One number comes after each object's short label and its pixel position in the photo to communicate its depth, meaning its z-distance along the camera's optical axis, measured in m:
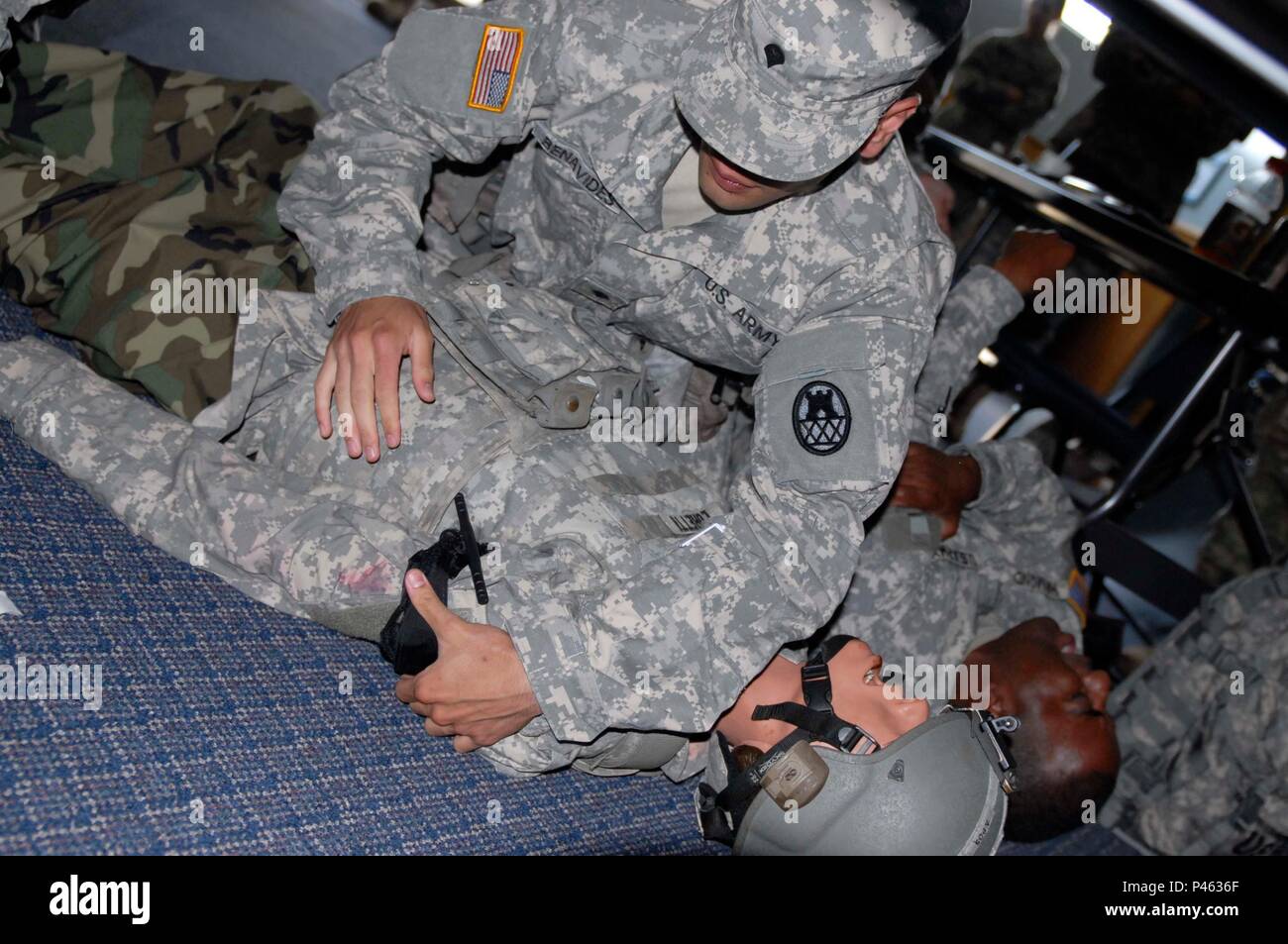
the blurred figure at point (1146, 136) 3.54
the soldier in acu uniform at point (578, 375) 1.56
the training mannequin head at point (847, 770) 1.68
